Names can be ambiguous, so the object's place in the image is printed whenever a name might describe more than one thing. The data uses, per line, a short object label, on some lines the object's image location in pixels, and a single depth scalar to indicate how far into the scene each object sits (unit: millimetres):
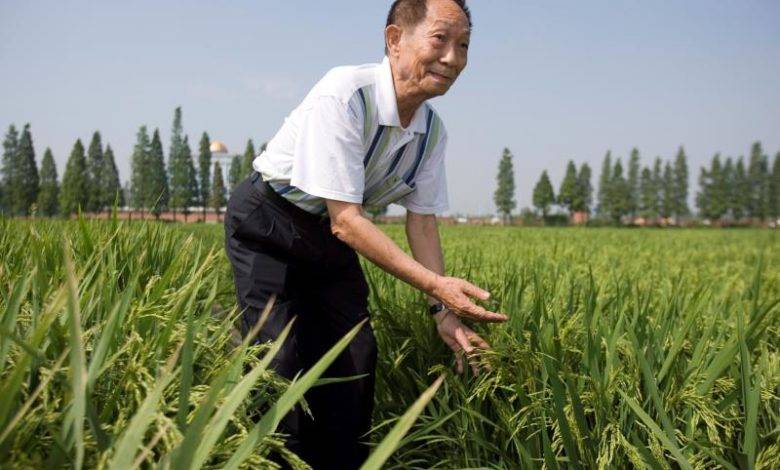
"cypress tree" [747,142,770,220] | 75438
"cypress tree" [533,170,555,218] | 76000
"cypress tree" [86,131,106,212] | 52250
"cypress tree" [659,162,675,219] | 75750
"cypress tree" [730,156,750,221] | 75125
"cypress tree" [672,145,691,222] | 75750
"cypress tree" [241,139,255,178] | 61031
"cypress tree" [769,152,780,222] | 74250
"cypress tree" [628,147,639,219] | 74938
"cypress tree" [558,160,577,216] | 76000
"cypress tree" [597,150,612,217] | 75062
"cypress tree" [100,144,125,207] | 51844
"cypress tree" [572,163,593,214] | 76000
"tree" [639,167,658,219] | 75125
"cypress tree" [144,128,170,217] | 48500
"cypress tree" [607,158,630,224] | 73938
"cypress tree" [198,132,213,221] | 53375
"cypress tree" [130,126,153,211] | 49688
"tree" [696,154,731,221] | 74812
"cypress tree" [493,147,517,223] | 70938
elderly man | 1906
